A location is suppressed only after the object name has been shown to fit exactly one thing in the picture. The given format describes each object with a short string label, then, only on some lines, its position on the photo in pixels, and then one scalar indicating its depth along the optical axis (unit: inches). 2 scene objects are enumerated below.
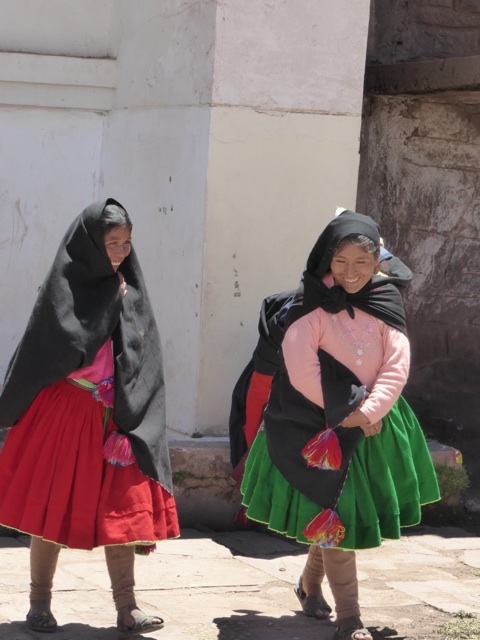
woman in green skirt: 322.0
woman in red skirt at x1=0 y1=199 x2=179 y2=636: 313.9
